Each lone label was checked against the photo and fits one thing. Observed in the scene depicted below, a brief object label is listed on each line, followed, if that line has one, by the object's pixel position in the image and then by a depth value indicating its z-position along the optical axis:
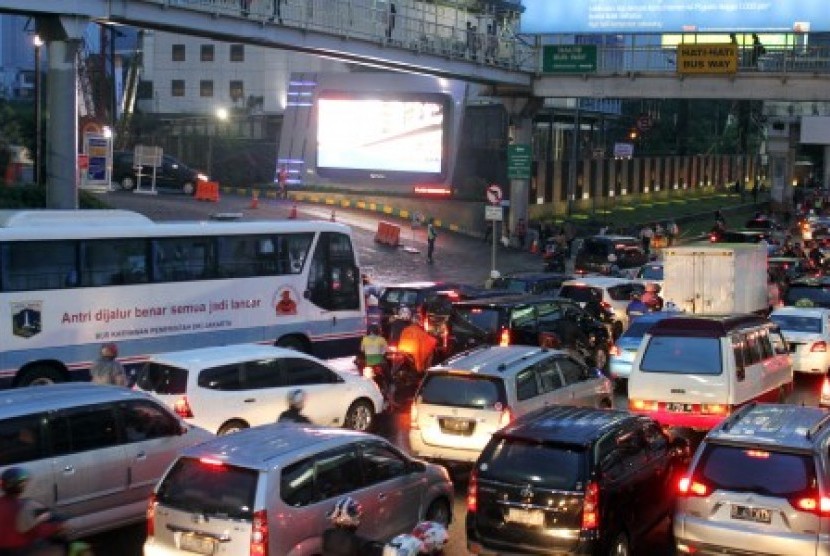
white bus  17.33
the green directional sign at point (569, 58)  45.47
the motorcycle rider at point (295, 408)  12.65
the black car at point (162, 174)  49.03
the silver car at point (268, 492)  8.98
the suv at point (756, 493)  9.34
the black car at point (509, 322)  19.69
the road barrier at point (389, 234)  45.75
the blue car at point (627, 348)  20.25
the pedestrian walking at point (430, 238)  43.06
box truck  24.70
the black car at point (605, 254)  37.44
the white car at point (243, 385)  14.21
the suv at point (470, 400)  13.44
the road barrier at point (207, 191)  48.62
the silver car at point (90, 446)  10.47
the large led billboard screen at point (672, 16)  45.12
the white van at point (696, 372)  15.39
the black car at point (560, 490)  9.82
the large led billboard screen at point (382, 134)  55.94
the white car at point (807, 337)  21.11
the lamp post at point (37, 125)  31.69
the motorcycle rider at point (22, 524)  8.19
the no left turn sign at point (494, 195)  31.86
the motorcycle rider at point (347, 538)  8.61
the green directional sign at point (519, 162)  40.31
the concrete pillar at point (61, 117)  26.62
